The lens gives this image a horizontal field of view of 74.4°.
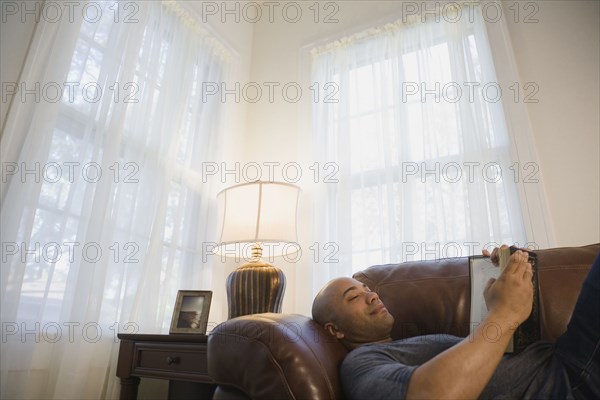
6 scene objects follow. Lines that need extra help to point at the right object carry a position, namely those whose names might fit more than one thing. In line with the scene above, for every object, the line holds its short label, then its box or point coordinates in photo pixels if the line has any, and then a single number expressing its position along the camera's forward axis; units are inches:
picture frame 67.9
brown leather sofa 33.6
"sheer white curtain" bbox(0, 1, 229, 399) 58.7
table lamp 69.2
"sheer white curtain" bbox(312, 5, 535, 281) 77.4
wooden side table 59.7
